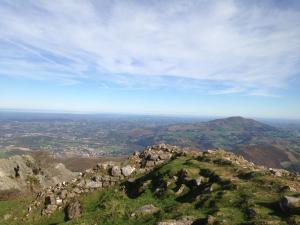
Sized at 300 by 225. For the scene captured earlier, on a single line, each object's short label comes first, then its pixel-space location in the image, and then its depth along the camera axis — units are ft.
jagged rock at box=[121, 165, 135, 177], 99.41
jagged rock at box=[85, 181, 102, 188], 93.67
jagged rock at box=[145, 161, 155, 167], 105.15
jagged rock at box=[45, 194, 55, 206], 87.20
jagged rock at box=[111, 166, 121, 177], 98.95
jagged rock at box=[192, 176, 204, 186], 77.40
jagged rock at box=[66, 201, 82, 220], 78.54
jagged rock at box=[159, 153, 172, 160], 110.66
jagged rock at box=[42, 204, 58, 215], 83.85
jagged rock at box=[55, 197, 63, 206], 86.91
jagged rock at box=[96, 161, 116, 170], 104.02
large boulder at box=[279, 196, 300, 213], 52.69
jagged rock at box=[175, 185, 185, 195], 75.75
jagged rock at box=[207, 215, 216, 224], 54.37
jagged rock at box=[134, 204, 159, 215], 67.02
